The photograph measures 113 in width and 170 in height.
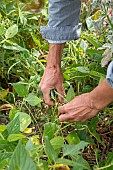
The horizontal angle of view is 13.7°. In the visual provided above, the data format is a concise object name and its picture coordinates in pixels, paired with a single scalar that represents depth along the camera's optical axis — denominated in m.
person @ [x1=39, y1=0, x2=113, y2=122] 1.38
